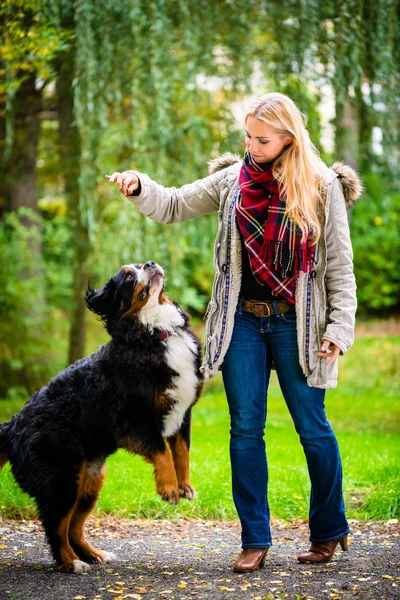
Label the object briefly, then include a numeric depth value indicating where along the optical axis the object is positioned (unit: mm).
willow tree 6910
